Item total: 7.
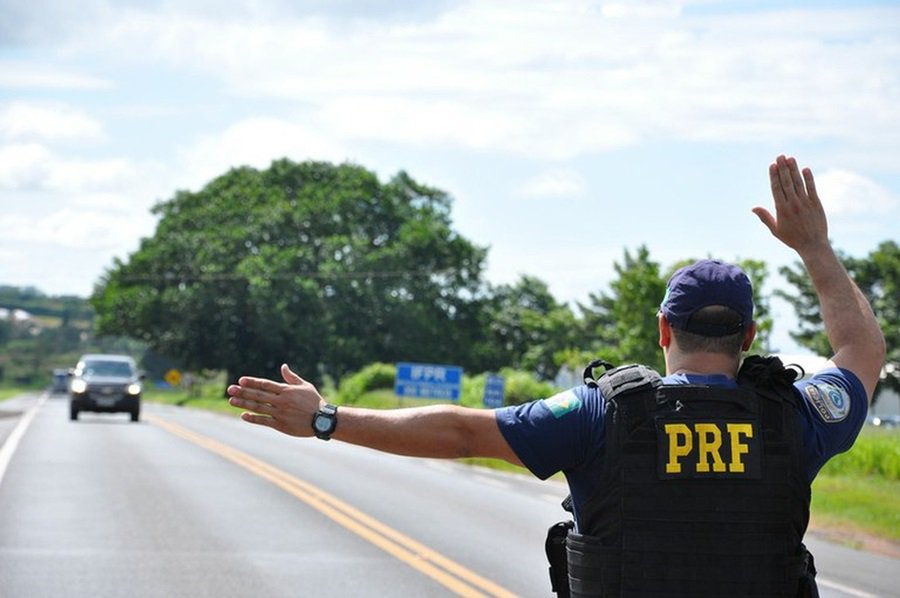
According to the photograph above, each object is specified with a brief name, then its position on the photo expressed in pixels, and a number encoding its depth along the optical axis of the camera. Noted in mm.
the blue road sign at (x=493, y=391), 37616
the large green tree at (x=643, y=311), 49812
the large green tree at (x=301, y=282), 78688
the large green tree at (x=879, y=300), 76438
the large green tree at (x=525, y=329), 85625
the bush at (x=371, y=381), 60656
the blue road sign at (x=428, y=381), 44781
